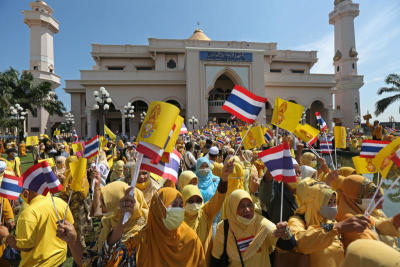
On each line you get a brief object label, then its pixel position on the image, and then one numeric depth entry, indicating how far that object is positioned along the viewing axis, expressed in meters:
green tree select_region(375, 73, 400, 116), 18.53
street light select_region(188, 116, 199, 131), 19.50
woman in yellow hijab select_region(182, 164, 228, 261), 2.06
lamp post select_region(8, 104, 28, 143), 14.58
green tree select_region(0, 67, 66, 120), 18.16
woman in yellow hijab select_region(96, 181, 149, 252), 1.69
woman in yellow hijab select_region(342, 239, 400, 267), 0.79
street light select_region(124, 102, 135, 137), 18.05
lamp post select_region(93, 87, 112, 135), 9.73
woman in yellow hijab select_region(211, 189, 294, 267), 1.69
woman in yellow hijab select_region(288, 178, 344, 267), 1.40
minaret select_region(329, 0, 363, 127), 28.00
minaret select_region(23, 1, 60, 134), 24.58
